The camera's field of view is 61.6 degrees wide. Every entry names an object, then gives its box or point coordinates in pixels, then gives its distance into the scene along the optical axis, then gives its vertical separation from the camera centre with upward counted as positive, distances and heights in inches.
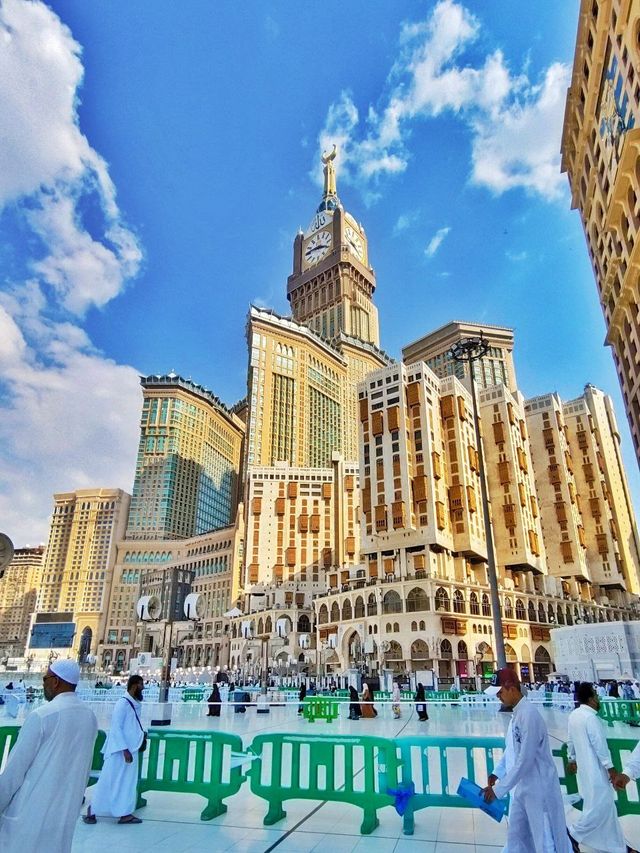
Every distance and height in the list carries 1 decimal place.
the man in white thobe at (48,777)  112.2 -25.4
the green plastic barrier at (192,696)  1018.1 -80.4
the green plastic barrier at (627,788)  215.8 -52.8
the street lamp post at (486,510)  657.1 +176.6
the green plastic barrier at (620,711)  680.4 -74.1
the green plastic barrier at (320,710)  711.1 -74.9
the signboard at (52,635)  4357.8 +118.2
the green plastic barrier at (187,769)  242.7 -51.5
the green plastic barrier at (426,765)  224.1 -46.0
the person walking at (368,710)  770.8 -81.4
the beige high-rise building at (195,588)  3737.7 +448.0
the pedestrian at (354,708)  759.7 -78.4
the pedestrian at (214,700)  772.0 -74.9
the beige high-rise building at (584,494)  2945.4 +845.5
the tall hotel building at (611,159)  1080.2 +1068.3
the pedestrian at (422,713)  695.2 -76.5
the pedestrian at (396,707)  788.6 -79.5
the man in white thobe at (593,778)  183.8 -41.7
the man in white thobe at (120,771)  234.8 -50.7
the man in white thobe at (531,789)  159.0 -39.7
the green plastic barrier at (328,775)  226.8 -50.9
